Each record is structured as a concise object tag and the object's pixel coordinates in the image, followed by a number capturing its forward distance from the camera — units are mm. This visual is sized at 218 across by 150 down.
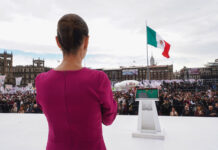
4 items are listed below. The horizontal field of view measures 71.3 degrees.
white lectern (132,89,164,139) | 4066
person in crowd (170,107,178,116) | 7288
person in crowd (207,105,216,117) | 6738
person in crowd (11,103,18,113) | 9922
